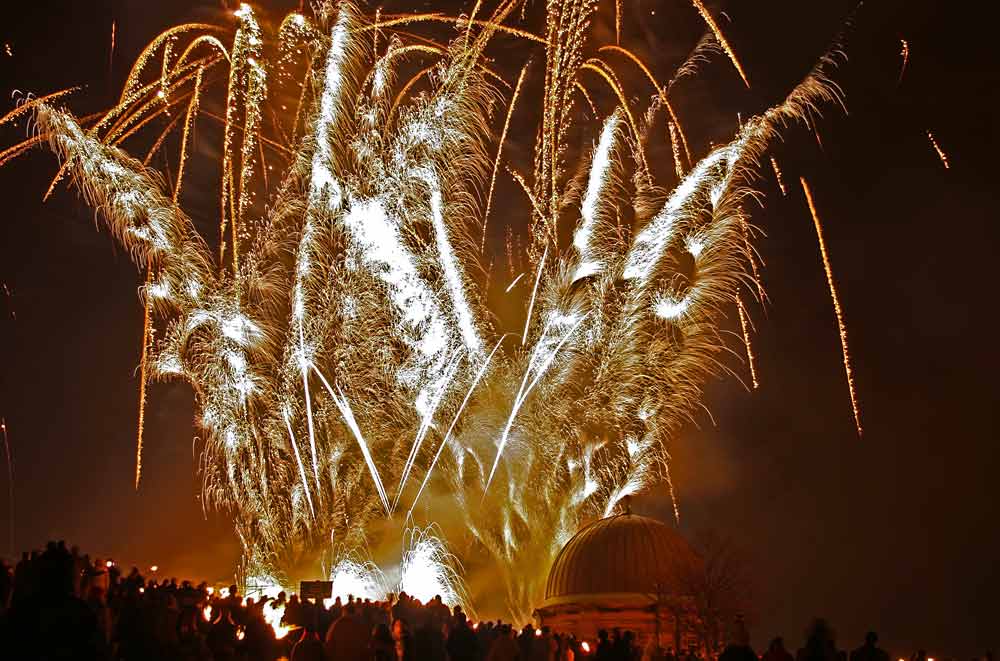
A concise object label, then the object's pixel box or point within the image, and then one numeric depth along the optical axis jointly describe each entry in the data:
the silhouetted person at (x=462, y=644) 16.92
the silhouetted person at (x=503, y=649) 15.47
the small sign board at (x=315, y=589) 20.09
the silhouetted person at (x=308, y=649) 12.42
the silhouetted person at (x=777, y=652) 12.99
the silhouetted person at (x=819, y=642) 11.47
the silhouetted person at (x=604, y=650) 17.70
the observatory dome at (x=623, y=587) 50.59
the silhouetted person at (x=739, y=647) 11.17
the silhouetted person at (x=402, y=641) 14.43
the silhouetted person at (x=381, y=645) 13.73
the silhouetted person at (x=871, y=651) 13.76
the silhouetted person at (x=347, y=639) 13.00
